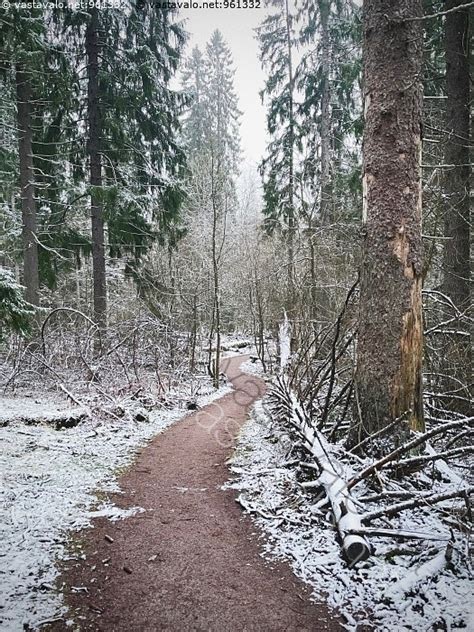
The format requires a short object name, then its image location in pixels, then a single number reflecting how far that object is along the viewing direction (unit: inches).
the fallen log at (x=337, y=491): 116.4
